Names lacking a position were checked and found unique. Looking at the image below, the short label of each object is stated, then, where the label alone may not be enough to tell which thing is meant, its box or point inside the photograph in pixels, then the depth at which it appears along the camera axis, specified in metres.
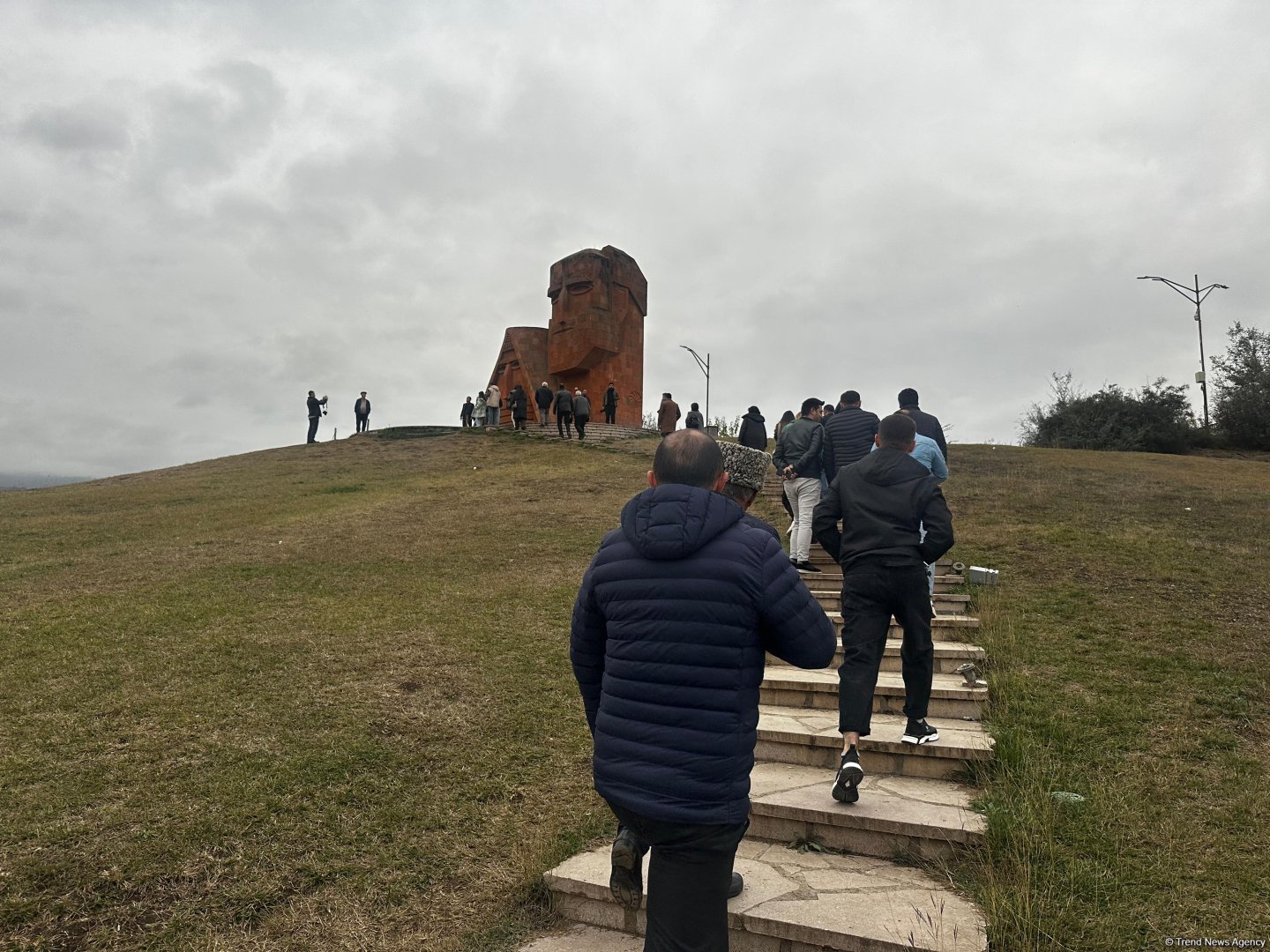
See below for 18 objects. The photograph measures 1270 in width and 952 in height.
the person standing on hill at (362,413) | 28.50
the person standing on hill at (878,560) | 3.89
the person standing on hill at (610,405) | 26.42
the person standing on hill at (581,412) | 24.20
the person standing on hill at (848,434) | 7.80
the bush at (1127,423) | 25.25
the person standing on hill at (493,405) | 28.23
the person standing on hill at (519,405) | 26.52
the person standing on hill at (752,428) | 11.39
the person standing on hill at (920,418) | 7.10
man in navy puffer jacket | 2.20
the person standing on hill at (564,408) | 24.33
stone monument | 27.61
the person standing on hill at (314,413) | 26.52
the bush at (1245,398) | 24.16
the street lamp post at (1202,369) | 24.42
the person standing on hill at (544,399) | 26.26
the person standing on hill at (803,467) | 7.88
